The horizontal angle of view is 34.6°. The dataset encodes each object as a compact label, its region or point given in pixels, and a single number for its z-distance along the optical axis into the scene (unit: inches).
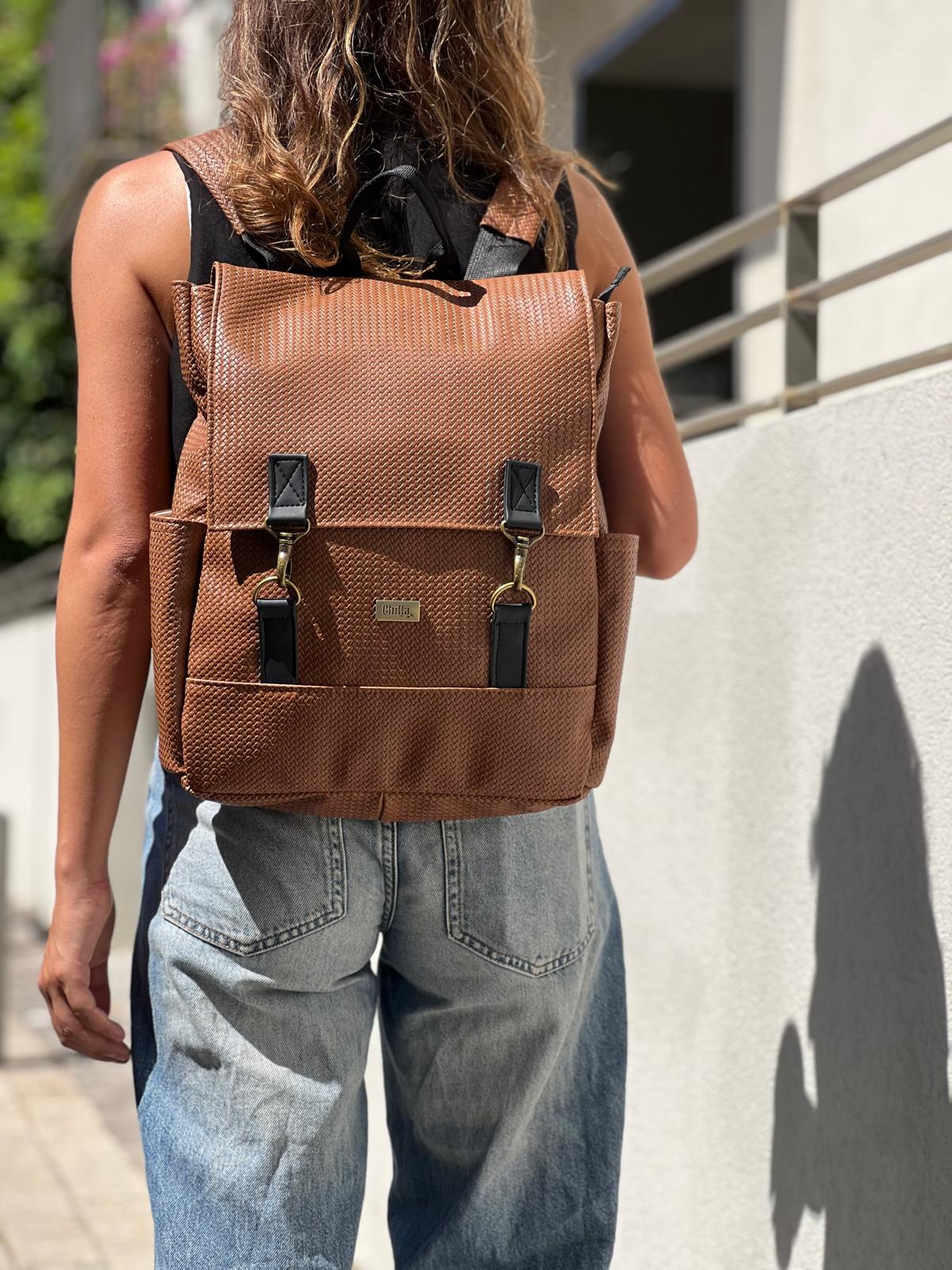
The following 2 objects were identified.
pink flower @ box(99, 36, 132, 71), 486.6
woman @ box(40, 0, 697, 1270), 63.6
